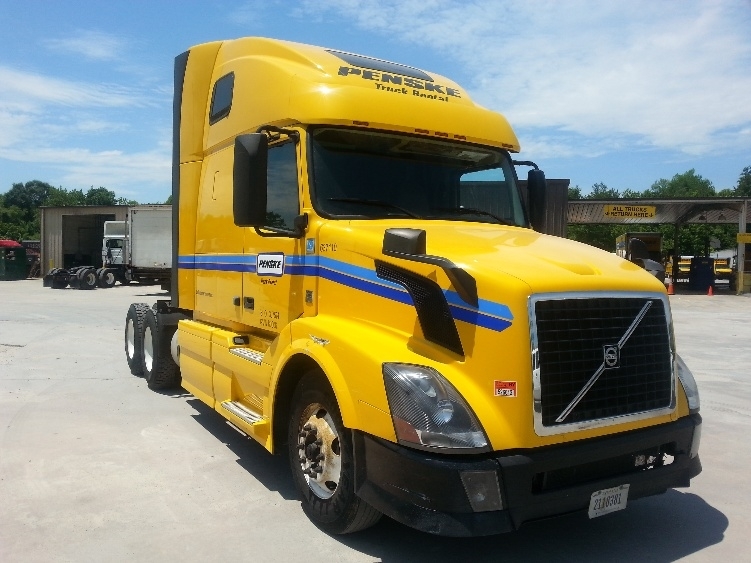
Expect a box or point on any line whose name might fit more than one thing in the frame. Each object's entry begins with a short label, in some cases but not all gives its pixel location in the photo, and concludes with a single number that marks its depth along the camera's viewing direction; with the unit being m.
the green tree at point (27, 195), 119.69
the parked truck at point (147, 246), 24.95
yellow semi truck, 3.41
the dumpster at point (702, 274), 33.94
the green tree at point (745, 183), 123.71
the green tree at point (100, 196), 129.46
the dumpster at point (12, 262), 40.56
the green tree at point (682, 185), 124.03
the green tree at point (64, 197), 120.88
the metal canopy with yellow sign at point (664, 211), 30.58
